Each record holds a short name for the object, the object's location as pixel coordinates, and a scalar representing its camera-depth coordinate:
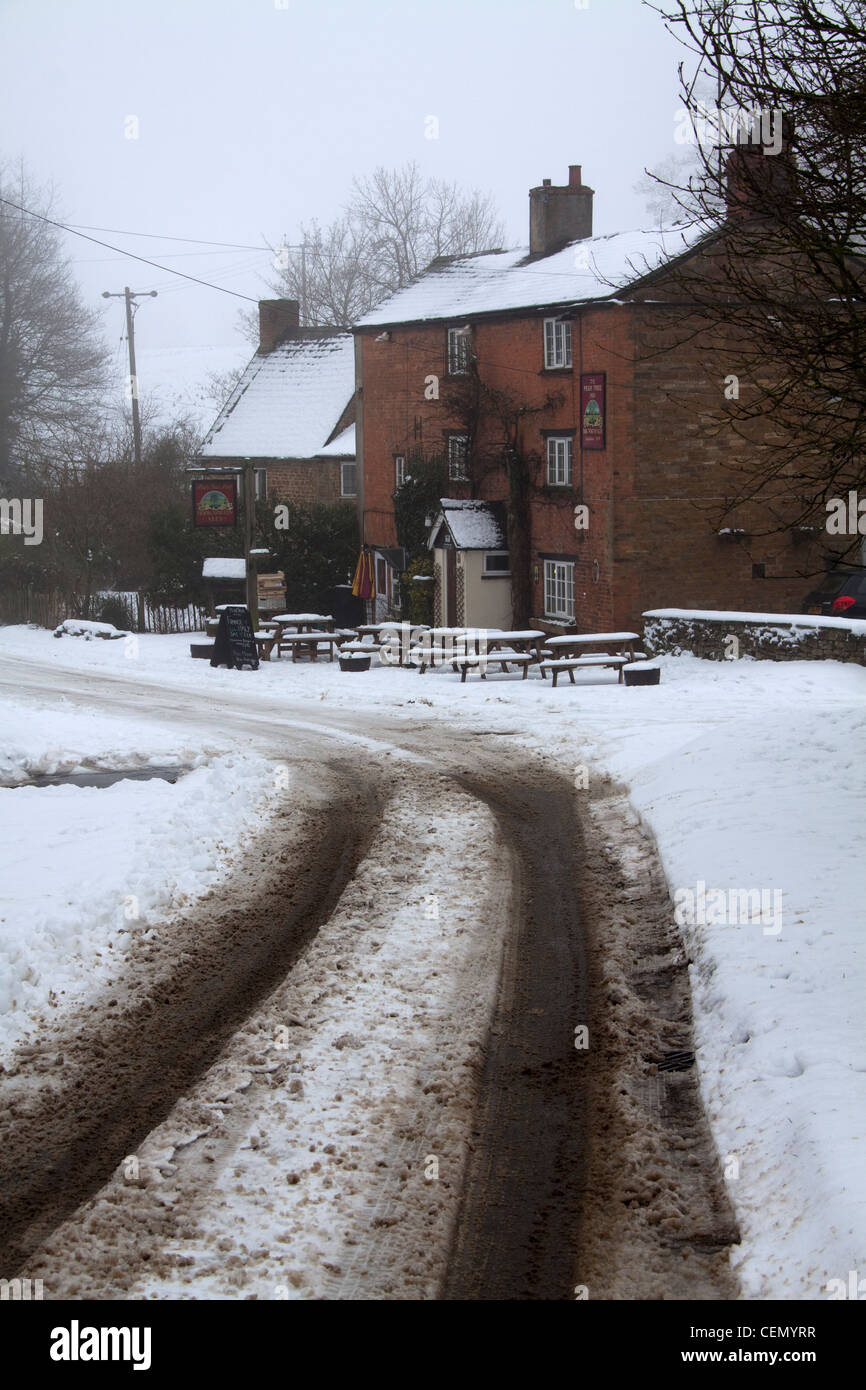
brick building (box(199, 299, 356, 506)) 41.69
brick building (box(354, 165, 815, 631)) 26.59
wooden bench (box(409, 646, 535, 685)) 23.95
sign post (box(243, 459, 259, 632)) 29.56
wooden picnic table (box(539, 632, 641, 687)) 22.83
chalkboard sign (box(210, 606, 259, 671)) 26.70
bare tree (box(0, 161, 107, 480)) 48.72
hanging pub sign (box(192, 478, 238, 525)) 29.15
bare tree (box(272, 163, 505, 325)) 63.06
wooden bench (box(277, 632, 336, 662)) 28.40
